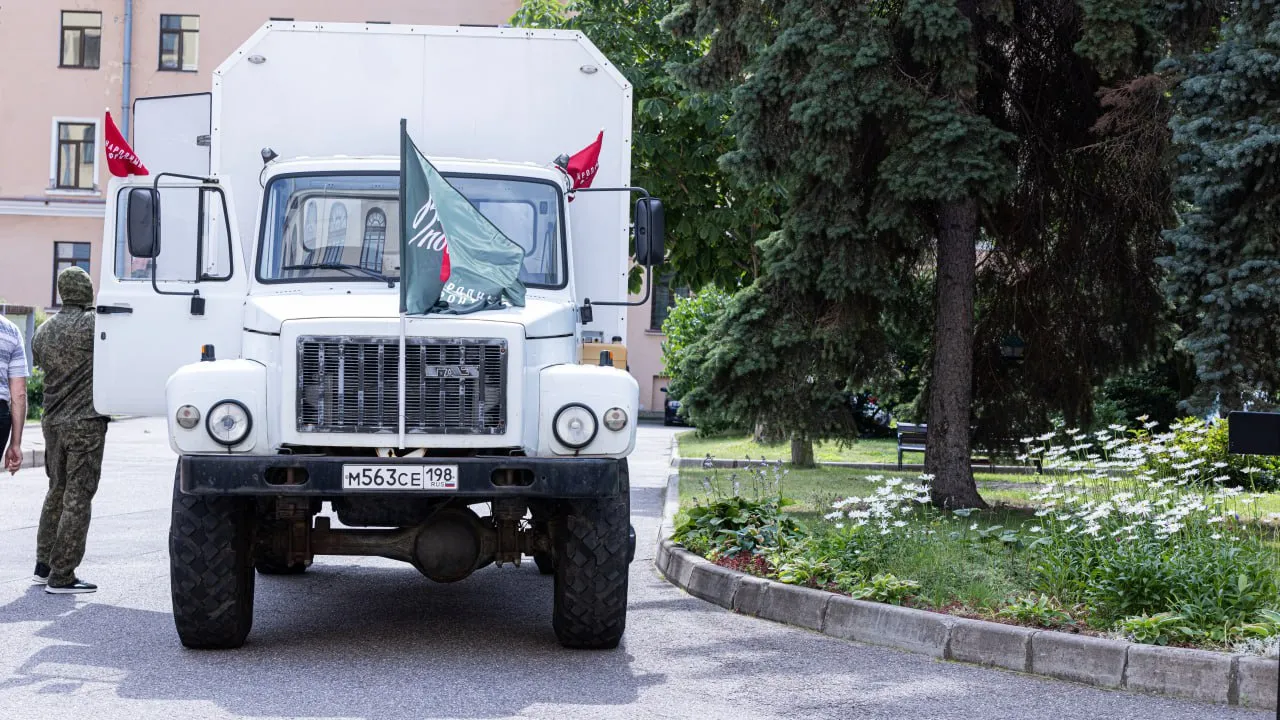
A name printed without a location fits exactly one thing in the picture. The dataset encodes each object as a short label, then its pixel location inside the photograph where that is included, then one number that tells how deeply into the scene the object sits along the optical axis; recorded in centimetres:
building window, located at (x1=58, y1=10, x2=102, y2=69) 4659
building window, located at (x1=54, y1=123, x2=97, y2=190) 4650
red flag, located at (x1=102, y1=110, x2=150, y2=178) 912
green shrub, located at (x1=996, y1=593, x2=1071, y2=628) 794
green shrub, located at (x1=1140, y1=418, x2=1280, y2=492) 1477
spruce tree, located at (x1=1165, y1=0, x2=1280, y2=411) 1139
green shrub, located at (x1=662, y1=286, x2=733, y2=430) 2690
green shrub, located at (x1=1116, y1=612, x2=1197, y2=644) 746
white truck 765
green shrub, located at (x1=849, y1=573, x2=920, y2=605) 875
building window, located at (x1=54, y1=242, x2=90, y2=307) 4616
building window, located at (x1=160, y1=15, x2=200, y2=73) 4681
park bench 2158
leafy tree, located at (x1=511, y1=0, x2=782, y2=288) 2192
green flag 784
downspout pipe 4647
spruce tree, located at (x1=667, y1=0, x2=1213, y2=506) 1281
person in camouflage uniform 963
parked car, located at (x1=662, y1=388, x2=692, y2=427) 3925
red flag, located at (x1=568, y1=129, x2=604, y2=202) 959
